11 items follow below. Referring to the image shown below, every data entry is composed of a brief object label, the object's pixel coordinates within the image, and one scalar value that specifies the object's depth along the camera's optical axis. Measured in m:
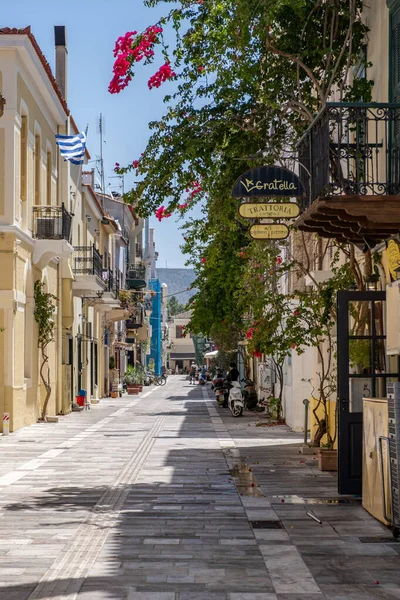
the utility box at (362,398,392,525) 10.08
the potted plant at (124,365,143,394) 55.44
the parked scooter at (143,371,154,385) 75.30
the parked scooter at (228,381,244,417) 31.42
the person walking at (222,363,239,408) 38.06
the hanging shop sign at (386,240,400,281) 11.78
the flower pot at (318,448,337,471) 15.62
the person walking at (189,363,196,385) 85.75
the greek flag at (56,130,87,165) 28.92
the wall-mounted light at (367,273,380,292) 13.39
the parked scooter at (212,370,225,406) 39.72
